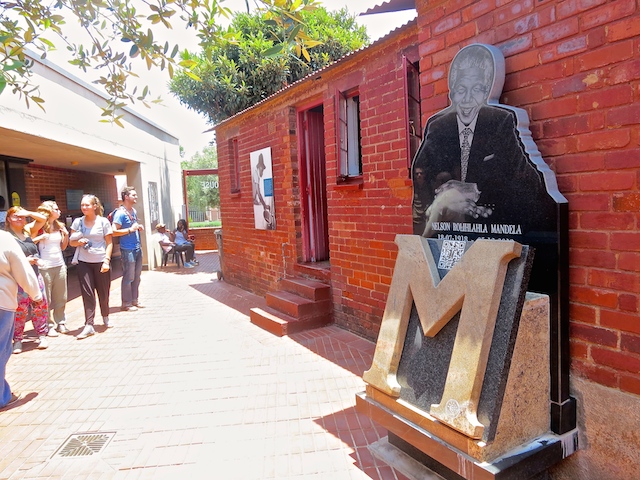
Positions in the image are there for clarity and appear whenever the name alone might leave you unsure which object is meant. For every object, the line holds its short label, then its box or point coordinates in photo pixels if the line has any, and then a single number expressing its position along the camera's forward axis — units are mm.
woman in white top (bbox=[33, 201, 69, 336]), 6016
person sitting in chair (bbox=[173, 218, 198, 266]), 13523
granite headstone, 2297
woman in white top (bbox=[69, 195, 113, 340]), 6082
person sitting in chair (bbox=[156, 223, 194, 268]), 13289
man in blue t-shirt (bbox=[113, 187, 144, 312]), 7098
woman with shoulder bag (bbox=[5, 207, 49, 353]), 5496
